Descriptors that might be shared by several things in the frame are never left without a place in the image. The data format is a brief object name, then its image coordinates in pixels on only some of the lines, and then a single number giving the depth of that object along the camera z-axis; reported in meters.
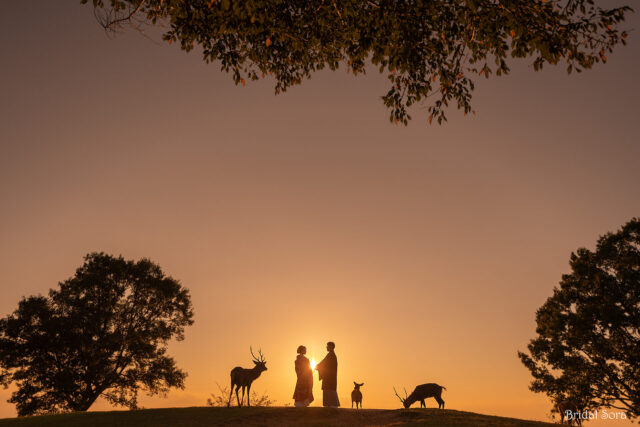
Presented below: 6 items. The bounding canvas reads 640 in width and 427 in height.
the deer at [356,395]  28.69
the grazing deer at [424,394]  25.88
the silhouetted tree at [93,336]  32.00
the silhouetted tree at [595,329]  26.34
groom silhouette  23.10
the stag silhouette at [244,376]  25.84
